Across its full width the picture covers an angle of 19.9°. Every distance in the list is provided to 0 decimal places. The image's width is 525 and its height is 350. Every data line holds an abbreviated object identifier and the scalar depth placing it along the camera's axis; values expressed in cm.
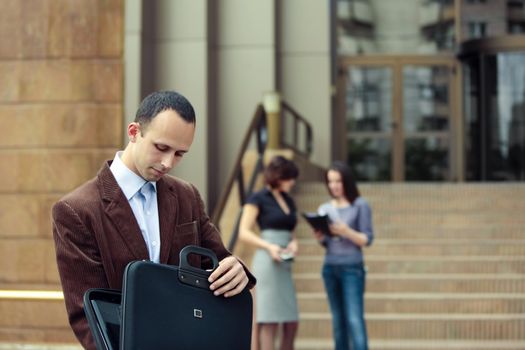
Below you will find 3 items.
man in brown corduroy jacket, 384
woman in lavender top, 1106
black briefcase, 359
